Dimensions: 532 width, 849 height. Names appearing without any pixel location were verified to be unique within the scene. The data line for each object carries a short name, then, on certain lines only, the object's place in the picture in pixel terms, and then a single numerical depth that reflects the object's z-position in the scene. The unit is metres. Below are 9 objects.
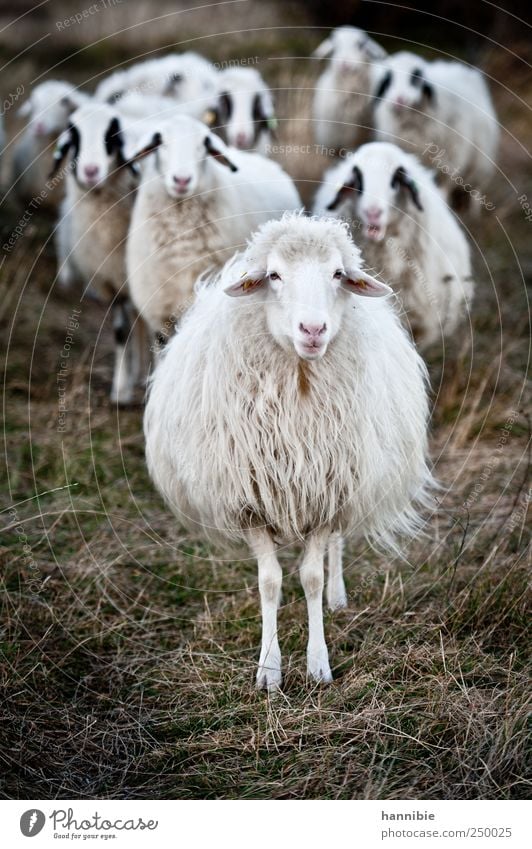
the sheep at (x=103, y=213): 6.38
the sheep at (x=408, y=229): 5.54
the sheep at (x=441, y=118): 7.95
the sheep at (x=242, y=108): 7.13
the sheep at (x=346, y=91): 8.90
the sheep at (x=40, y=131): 8.41
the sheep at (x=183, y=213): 5.50
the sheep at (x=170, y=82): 8.09
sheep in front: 3.65
